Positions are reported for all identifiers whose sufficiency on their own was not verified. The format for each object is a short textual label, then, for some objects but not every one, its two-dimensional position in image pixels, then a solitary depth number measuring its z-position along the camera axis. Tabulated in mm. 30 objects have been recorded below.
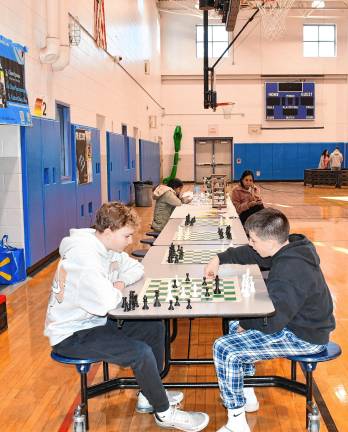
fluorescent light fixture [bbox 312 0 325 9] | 23297
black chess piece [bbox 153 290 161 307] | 2929
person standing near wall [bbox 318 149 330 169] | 24261
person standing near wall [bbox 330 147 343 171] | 23000
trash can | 16828
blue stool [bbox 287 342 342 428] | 3039
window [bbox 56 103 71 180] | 9914
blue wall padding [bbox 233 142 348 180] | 27000
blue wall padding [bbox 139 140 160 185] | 19125
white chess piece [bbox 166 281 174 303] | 3064
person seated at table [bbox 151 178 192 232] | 7641
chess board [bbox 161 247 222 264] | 4156
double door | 27391
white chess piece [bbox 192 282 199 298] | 3114
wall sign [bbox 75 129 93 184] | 10164
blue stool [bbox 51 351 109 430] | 3023
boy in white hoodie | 2924
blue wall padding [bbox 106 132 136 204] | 13430
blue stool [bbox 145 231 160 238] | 7052
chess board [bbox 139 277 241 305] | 3064
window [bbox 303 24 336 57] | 26469
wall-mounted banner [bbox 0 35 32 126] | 6594
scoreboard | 26422
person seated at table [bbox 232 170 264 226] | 7912
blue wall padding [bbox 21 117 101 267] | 7469
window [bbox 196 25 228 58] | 25625
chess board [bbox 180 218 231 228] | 6255
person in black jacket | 2943
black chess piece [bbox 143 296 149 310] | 2881
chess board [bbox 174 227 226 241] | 5297
